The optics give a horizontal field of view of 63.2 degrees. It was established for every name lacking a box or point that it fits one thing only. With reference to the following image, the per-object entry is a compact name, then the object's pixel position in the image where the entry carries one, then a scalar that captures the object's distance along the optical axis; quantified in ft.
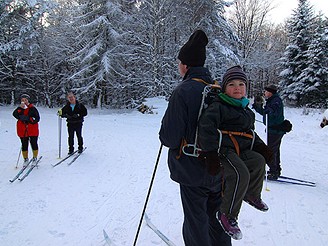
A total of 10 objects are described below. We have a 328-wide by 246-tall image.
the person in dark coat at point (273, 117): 17.80
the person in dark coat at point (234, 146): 7.19
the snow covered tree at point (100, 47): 64.75
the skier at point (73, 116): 25.00
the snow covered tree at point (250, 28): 86.74
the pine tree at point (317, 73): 72.18
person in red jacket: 21.49
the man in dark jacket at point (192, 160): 7.49
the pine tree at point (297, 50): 78.38
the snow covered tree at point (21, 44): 68.13
